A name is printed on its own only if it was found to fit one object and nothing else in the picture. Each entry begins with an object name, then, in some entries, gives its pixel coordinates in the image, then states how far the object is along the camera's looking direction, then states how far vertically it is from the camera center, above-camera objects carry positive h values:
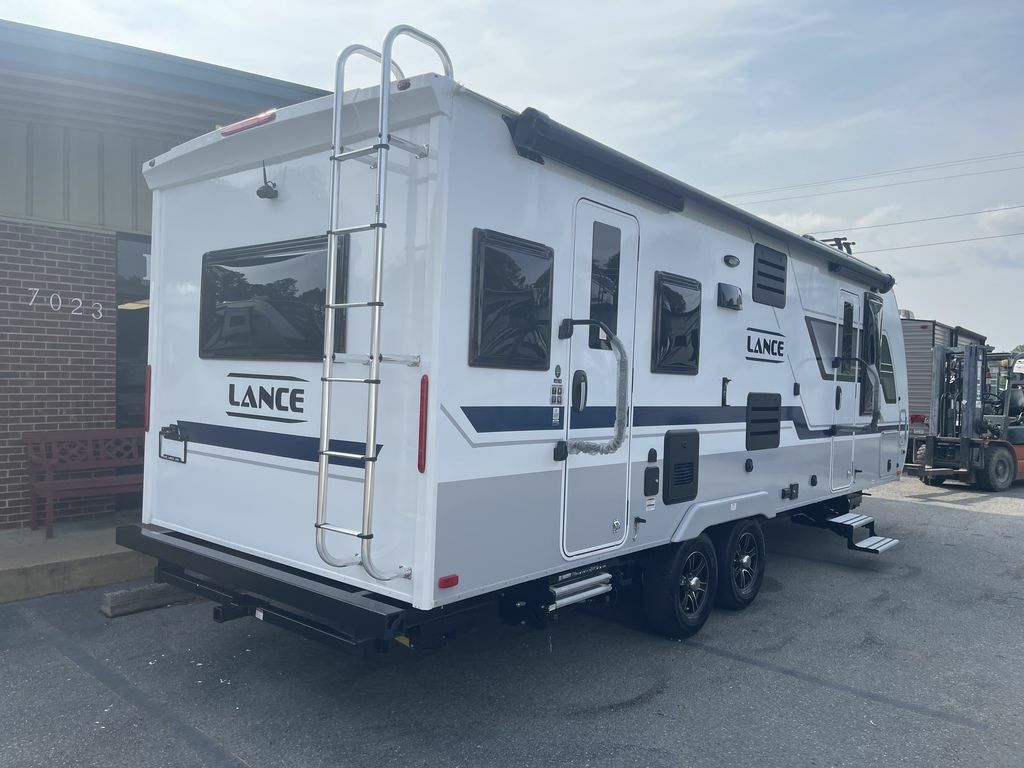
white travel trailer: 3.37 +0.00
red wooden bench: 6.36 -0.88
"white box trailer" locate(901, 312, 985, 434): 15.78 +0.81
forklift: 12.93 -0.62
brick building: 6.43 +1.15
